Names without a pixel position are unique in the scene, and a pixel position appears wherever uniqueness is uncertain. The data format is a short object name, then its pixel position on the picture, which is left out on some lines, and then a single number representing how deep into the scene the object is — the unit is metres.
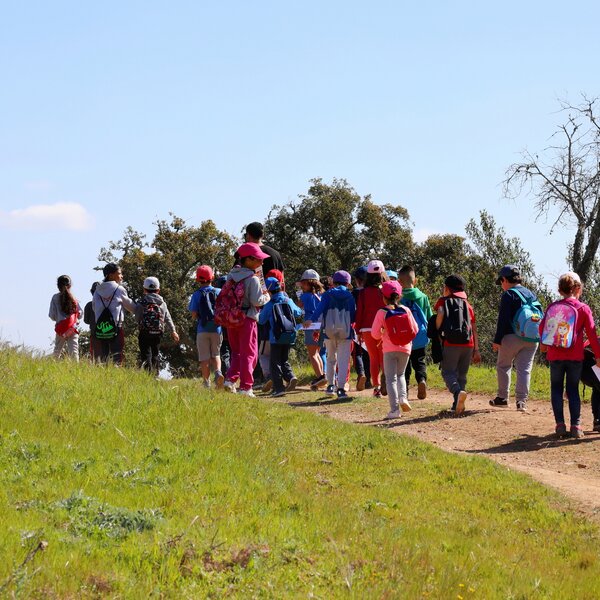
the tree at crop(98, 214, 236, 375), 48.12
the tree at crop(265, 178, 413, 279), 50.72
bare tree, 30.81
